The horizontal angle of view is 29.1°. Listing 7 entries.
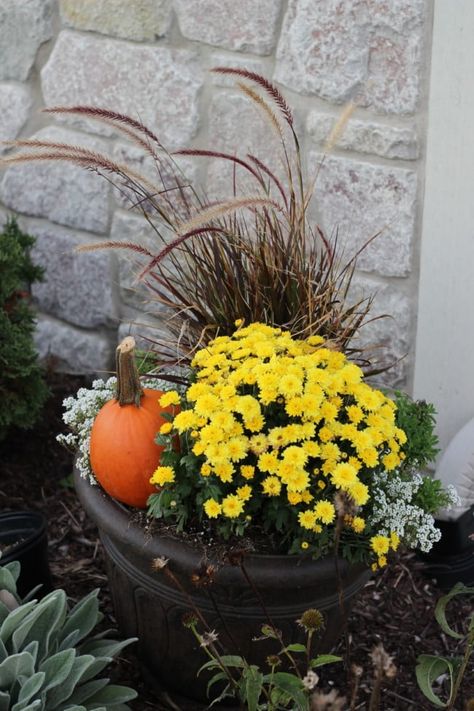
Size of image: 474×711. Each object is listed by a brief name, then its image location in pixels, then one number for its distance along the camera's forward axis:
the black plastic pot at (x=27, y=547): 2.30
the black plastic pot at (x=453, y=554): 2.69
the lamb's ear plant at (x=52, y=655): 1.83
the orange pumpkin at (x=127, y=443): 2.05
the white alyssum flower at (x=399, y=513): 2.01
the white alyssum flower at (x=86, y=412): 2.24
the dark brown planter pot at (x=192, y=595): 1.93
